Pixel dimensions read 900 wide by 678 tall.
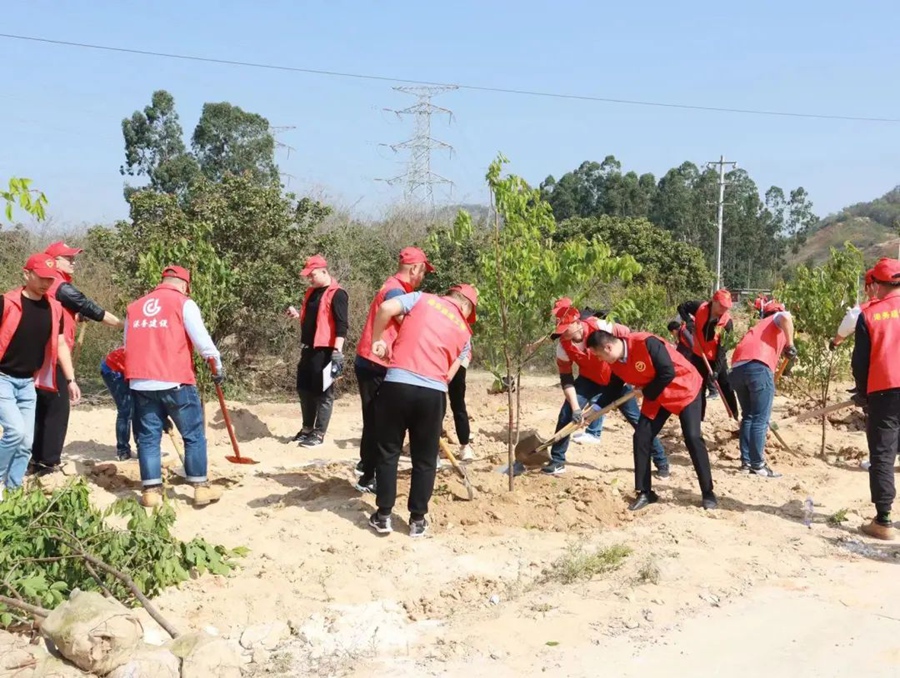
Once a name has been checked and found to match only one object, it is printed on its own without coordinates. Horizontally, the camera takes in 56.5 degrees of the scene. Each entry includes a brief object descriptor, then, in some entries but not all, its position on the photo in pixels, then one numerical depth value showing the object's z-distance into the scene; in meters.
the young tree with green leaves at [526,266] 6.02
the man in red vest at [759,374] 7.40
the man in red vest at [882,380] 5.73
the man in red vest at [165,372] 5.75
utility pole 42.68
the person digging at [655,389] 6.11
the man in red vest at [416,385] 5.16
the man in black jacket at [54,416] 6.58
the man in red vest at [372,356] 6.40
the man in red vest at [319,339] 8.16
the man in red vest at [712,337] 8.70
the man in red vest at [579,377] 6.54
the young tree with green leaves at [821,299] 8.47
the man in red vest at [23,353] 5.79
